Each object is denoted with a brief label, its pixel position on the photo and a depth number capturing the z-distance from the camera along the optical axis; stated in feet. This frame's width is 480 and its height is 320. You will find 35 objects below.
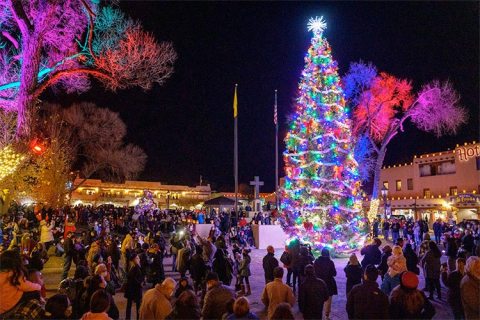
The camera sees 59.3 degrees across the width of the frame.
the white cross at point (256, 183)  96.84
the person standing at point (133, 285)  29.01
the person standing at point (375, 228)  86.53
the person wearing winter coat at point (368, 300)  18.58
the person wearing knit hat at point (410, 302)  17.40
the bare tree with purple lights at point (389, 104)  104.78
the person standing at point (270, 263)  33.91
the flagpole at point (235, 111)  71.82
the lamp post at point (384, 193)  106.01
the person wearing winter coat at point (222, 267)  33.78
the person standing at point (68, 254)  38.55
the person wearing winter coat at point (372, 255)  35.73
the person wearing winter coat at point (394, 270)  25.70
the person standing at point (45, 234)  51.98
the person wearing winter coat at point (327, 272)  28.73
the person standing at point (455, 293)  24.31
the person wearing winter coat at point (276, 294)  21.09
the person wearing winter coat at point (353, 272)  28.14
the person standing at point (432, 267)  34.81
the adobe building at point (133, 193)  209.05
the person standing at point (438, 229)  76.23
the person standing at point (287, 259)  36.11
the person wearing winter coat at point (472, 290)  20.16
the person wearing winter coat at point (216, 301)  20.04
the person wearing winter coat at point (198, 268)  33.14
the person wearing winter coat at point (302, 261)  34.45
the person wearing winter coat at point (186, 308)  17.15
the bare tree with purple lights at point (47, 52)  63.87
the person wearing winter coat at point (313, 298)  22.03
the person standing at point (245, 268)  36.14
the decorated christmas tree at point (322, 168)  58.70
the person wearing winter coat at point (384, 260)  33.37
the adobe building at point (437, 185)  113.70
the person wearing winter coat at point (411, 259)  34.56
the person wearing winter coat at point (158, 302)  19.21
